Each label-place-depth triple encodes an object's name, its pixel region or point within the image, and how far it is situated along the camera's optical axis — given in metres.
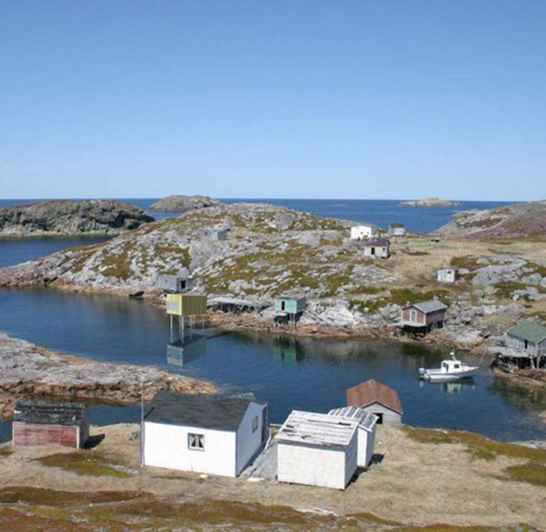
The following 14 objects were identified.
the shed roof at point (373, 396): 54.53
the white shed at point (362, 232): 140.38
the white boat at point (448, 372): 73.81
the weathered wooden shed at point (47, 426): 46.38
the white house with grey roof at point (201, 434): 41.38
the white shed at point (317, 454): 39.03
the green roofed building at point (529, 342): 77.69
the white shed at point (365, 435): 43.09
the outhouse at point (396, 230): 154.38
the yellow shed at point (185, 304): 91.12
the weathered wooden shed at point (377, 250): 120.88
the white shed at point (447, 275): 106.81
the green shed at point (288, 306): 100.81
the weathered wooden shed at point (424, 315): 92.88
